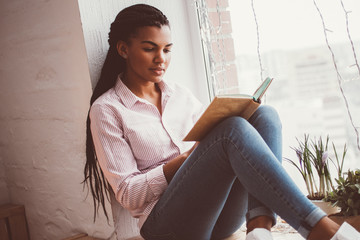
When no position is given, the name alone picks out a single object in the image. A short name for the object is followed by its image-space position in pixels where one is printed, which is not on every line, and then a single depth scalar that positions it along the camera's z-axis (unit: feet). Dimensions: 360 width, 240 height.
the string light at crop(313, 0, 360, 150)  5.87
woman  4.33
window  5.85
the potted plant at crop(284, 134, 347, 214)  5.39
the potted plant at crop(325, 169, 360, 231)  4.59
